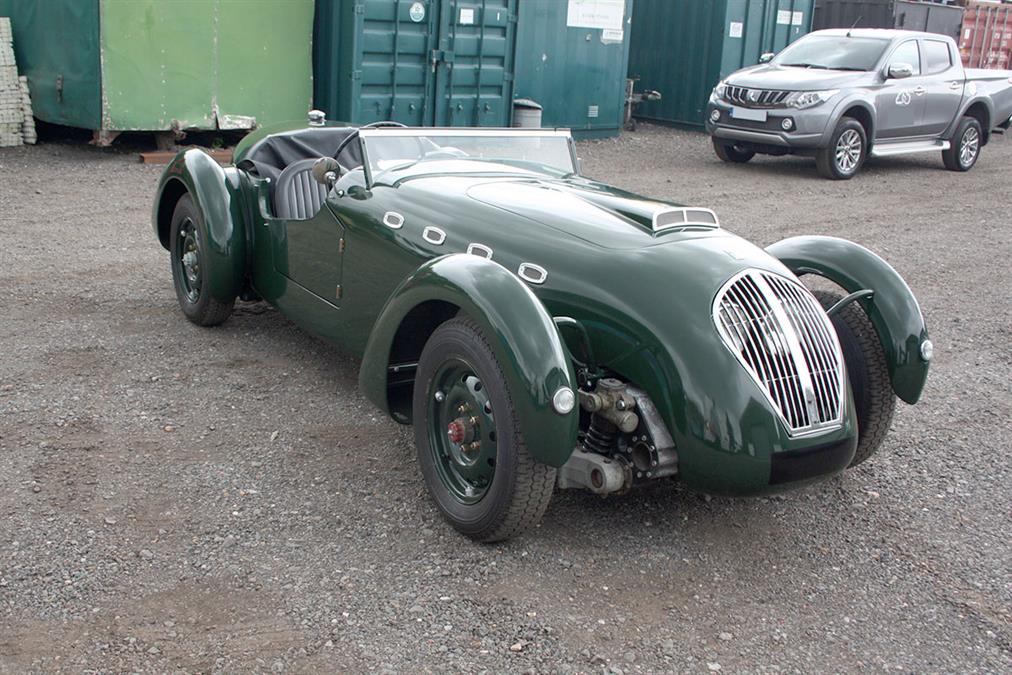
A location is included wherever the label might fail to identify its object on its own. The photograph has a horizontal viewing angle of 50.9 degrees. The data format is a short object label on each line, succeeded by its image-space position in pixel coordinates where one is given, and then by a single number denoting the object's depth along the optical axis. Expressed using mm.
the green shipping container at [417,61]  12055
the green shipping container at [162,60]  10609
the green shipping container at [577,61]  14375
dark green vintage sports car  3465
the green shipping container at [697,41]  17156
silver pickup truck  12781
